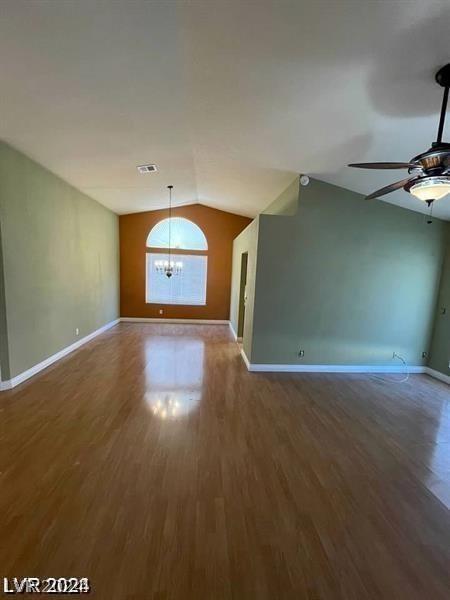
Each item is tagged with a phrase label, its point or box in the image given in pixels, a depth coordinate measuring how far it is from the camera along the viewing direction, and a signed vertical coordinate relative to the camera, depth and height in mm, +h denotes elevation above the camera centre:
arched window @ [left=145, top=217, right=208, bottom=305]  7492 +114
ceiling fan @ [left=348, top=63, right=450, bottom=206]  1799 +785
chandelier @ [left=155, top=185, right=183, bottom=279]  7337 +4
